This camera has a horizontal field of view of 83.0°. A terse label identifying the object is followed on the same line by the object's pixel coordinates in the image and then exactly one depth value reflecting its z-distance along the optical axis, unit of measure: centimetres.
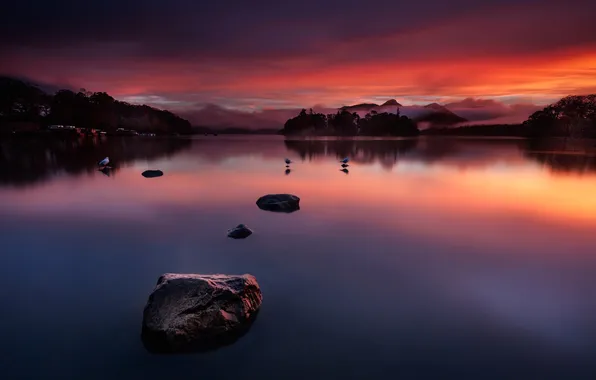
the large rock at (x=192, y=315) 679
